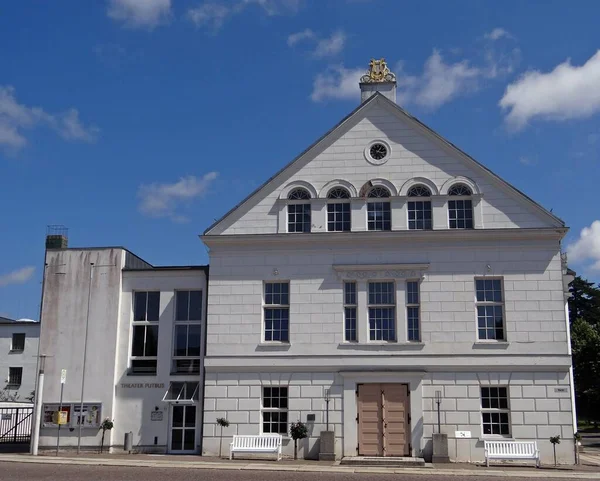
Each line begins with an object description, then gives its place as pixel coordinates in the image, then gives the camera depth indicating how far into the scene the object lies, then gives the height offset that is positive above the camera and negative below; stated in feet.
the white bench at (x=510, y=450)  79.41 -4.53
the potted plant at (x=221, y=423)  86.53 -1.88
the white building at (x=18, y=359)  181.88 +12.02
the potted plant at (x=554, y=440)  80.69 -3.45
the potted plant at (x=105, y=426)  90.82 -2.32
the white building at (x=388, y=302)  84.89 +12.82
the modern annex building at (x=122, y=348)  92.02 +7.66
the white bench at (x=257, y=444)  82.99 -4.19
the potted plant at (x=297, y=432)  83.71 -2.75
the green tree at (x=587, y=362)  172.04 +11.48
